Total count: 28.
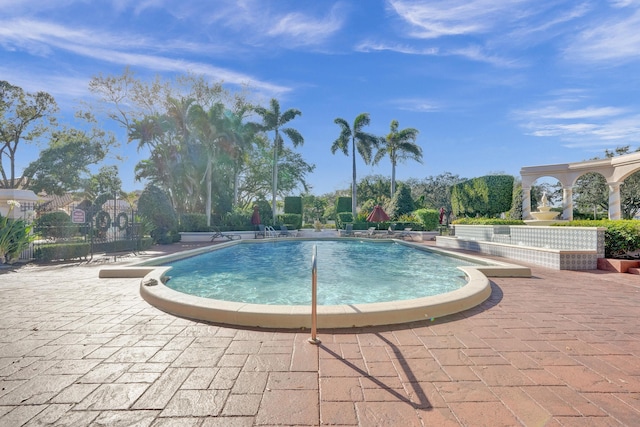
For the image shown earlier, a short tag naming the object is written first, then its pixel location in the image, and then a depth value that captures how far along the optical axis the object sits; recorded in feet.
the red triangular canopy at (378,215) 63.36
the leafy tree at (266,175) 100.99
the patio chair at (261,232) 63.94
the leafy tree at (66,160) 84.23
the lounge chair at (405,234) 59.62
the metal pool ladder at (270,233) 65.09
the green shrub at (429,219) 62.08
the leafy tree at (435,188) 131.44
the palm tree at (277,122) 83.97
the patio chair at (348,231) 67.56
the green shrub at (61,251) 31.68
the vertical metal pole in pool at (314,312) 10.05
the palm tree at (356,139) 91.20
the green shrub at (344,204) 96.37
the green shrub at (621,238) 24.29
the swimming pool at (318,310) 11.40
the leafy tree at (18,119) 80.33
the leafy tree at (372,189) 129.90
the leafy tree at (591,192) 87.66
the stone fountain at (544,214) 47.03
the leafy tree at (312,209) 135.95
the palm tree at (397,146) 94.79
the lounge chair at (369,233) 62.55
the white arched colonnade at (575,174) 56.90
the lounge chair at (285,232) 67.54
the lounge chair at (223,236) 56.80
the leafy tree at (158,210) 54.03
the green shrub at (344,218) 84.69
